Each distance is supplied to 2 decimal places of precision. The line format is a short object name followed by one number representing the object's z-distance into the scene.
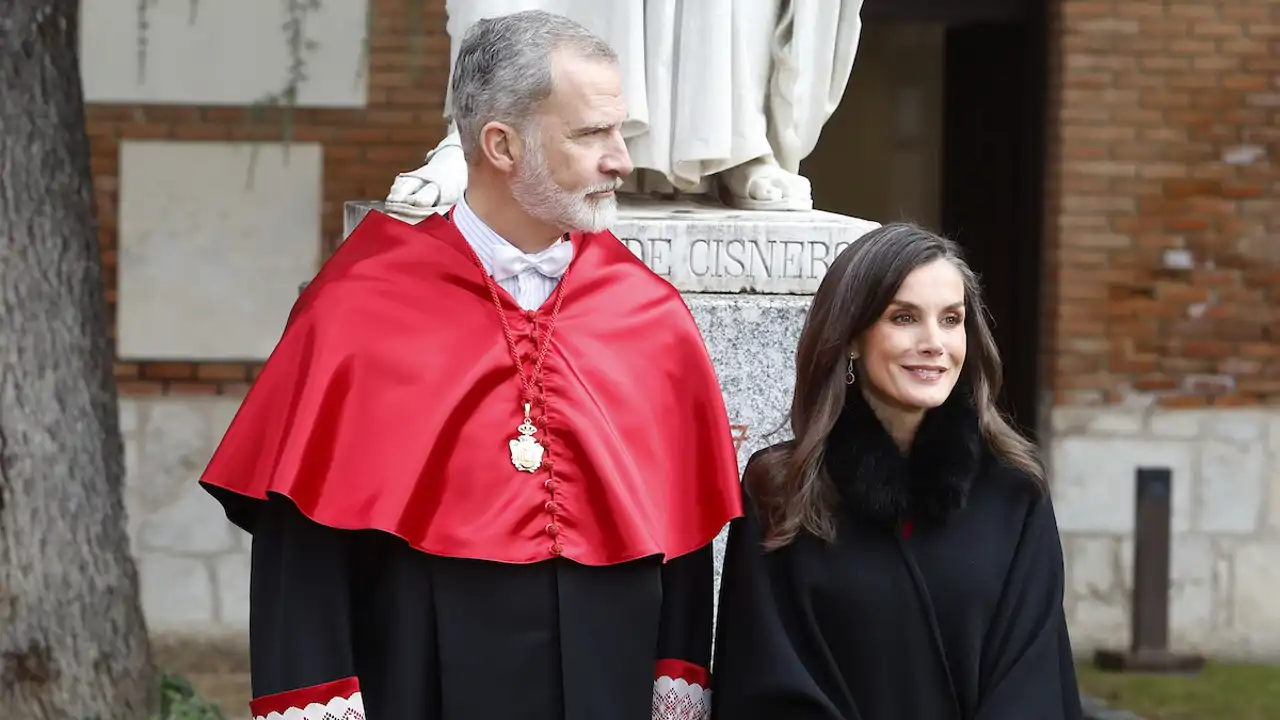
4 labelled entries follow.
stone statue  8.66
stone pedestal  8.11
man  5.49
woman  5.70
